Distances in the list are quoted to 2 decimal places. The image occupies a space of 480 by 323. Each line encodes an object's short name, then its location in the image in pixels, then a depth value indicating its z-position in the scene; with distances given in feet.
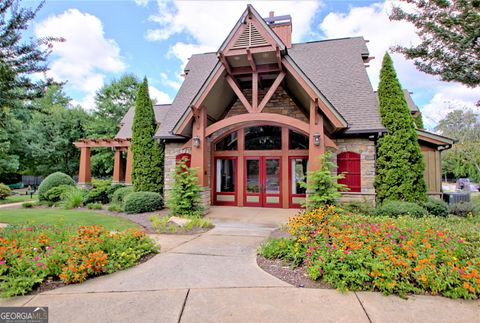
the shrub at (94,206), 37.17
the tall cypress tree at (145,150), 38.58
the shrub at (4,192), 51.31
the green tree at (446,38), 19.24
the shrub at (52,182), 42.70
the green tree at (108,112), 91.48
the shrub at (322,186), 26.84
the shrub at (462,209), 31.65
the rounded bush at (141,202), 33.09
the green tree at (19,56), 17.65
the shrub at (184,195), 29.71
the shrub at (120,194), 39.44
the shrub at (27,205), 40.32
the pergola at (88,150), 49.88
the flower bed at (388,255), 11.13
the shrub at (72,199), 38.23
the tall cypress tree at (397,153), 30.32
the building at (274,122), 28.91
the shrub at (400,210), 26.53
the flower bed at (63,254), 12.14
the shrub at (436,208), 28.94
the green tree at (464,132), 61.76
